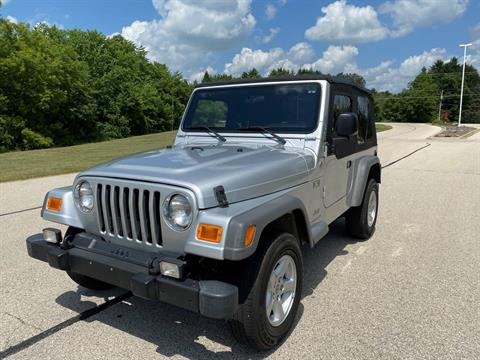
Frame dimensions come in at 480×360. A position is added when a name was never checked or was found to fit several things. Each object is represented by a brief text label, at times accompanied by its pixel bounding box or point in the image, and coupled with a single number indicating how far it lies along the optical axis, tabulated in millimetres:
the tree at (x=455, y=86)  84375
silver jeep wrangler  2492
